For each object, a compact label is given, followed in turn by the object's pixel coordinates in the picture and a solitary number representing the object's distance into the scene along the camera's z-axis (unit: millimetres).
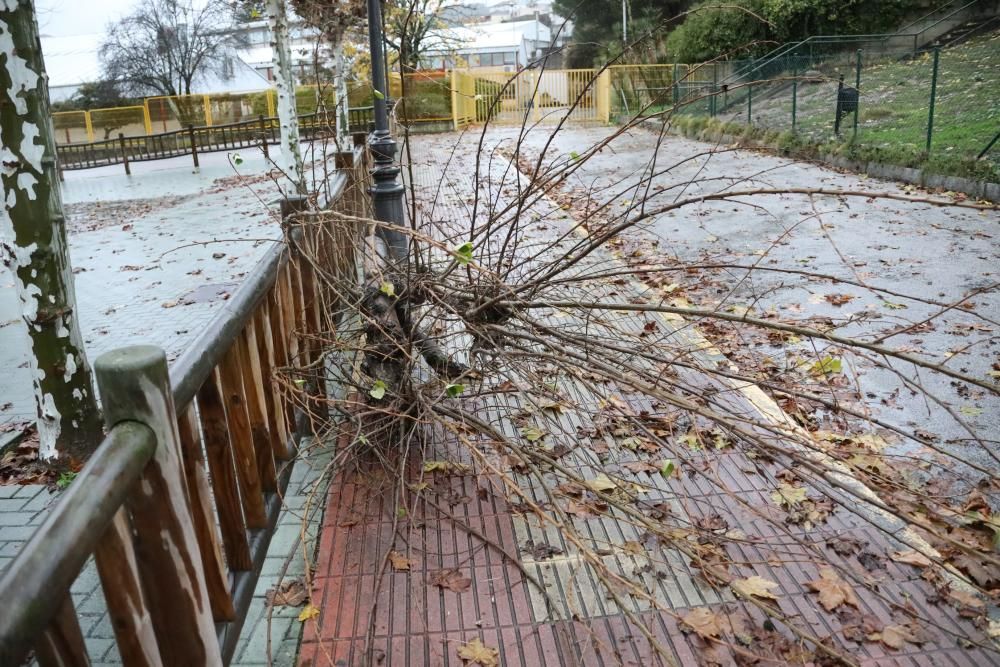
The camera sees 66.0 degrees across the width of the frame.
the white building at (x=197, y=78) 47438
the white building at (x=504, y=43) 57281
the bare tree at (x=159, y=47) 42844
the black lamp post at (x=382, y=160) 5551
